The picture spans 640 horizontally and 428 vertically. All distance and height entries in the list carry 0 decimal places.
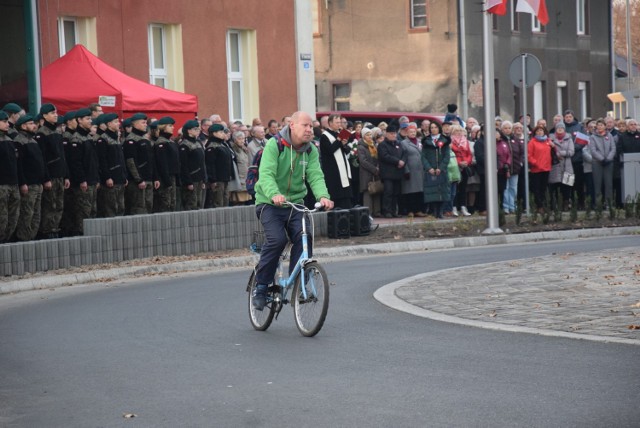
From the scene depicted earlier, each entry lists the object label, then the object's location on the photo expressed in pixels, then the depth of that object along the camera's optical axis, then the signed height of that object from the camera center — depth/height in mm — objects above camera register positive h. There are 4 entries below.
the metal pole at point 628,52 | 75850 +5210
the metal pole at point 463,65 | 48344 +3044
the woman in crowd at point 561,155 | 29391 -45
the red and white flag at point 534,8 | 26641 +2691
